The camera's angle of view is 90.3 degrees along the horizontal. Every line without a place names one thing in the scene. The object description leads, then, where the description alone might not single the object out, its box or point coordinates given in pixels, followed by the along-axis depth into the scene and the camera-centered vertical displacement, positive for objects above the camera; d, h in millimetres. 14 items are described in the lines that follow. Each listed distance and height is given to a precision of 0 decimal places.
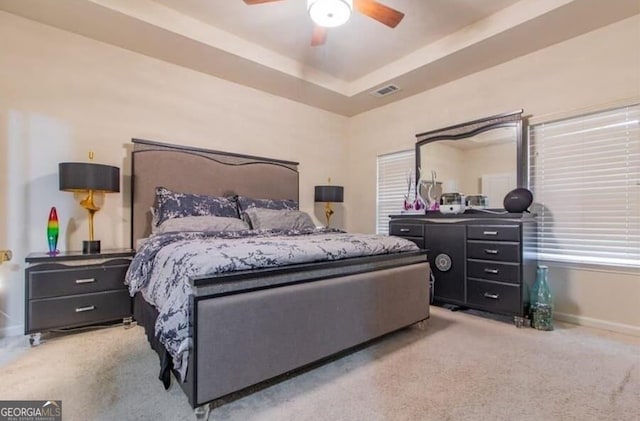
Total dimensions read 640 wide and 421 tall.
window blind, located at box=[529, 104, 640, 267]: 2643 +239
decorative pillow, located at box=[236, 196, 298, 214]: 3506 +89
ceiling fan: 2160 +1410
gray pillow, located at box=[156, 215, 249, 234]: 2767 -118
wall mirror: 3236 +608
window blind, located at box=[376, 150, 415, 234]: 4395 +415
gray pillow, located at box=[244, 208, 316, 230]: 3256 -82
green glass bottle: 2688 -779
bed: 1438 -587
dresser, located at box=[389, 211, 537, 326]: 2771 -435
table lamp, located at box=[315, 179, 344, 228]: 4445 +246
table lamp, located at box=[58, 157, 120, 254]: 2535 +242
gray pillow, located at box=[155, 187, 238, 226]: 2986 +54
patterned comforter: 1496 -266
